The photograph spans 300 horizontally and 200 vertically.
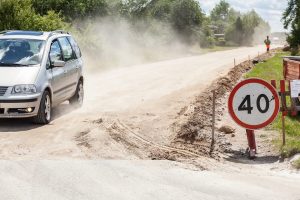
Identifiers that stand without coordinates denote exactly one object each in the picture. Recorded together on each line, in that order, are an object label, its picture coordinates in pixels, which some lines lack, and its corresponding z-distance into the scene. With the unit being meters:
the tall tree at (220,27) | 165.38
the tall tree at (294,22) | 54.38
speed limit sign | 8.97
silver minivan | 10.41
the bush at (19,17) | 22.27
